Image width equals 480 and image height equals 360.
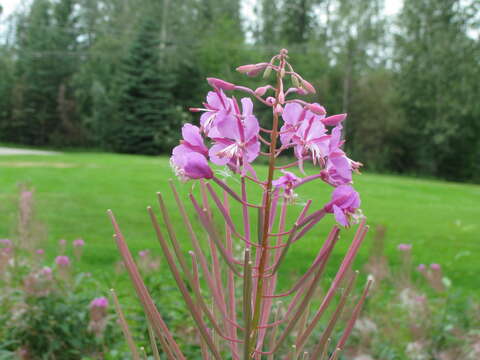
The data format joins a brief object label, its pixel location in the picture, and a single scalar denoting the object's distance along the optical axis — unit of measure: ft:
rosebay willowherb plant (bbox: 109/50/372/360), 3.03
